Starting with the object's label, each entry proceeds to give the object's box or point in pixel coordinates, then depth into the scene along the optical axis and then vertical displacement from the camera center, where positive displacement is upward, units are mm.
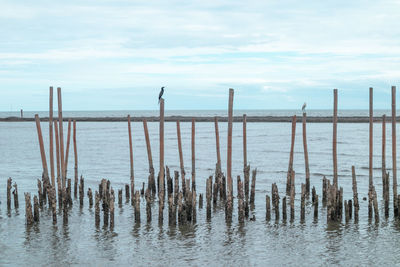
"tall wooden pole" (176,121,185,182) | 16667 -1343
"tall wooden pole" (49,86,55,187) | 13930 -303
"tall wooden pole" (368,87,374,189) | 14148 +26
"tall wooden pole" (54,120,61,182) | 14675 -1210
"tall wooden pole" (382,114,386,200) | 15692 -1517
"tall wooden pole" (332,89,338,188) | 14243 -424
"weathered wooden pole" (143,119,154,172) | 17242 -1149
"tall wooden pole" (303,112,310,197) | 16005 -1509
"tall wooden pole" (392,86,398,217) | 13766 -733
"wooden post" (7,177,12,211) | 15132 -2134
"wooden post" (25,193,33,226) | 12675 -2219
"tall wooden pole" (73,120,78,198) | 17164 -2155
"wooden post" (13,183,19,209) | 15236 -2300
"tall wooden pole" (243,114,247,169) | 16500 -535
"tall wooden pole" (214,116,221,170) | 16828 -1204
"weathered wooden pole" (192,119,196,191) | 16750 -1108
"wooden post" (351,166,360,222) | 13500 -2161
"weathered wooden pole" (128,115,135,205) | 16312 -1986
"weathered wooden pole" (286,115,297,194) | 16556 -1545
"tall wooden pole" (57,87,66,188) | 14547 -601
